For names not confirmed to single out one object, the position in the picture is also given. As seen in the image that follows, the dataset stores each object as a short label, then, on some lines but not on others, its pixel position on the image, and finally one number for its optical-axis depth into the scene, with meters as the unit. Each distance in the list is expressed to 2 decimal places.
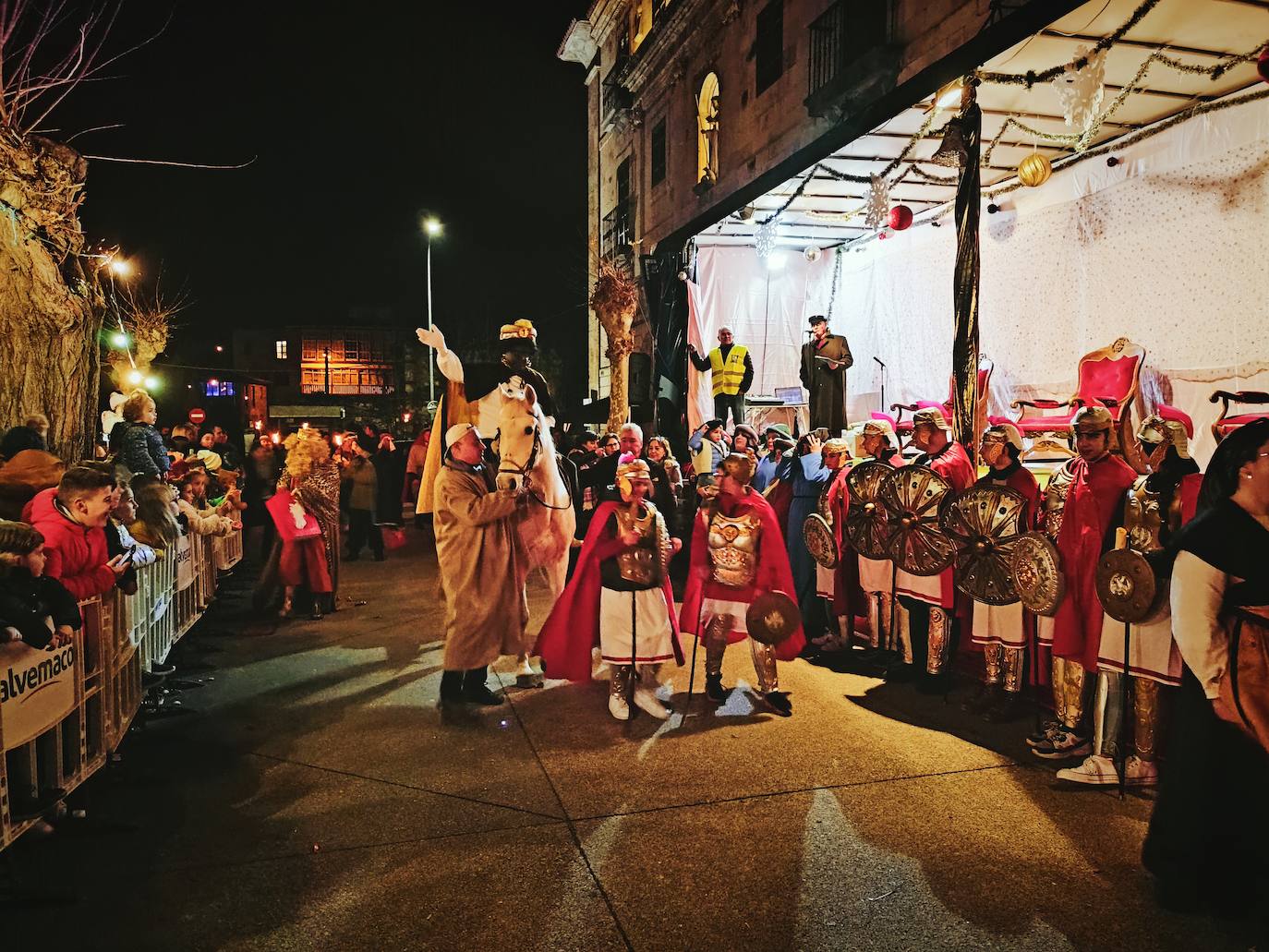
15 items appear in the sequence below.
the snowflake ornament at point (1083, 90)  7.46
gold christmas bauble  9.52
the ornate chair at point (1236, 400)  4.85
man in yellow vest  12.62
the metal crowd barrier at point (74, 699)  3.16
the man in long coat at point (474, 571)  5.68
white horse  6.28
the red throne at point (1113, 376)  8.74
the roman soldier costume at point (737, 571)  5.64
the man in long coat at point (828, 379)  11.39
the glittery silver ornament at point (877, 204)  10.84
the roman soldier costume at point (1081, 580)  4.63
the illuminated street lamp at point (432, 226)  21.95
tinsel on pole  6.79
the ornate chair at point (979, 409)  6.96
